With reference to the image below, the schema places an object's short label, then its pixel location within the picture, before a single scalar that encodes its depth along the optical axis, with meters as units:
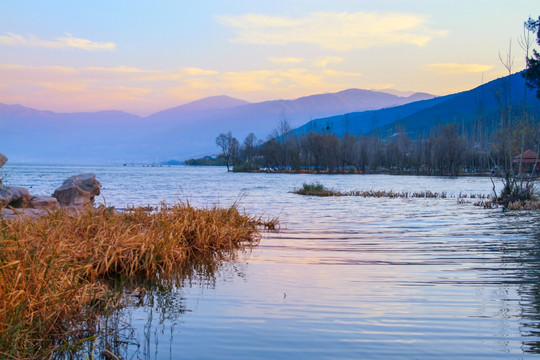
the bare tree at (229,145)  126.14
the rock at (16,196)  12.88
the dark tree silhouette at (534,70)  30.19
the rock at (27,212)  9.81
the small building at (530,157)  52.87
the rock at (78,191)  16.66
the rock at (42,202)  13.46
